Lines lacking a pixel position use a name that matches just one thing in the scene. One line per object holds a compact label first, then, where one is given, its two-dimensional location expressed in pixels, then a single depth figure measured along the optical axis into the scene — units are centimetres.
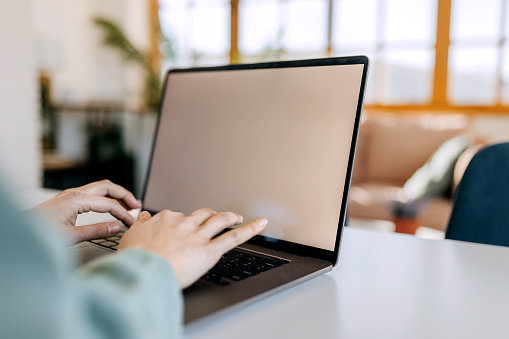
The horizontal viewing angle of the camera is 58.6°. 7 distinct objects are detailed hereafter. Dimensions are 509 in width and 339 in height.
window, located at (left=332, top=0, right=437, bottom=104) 414
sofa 307
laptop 57
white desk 43
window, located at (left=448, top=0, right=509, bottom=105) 385
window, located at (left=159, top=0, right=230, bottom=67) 513
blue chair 94
